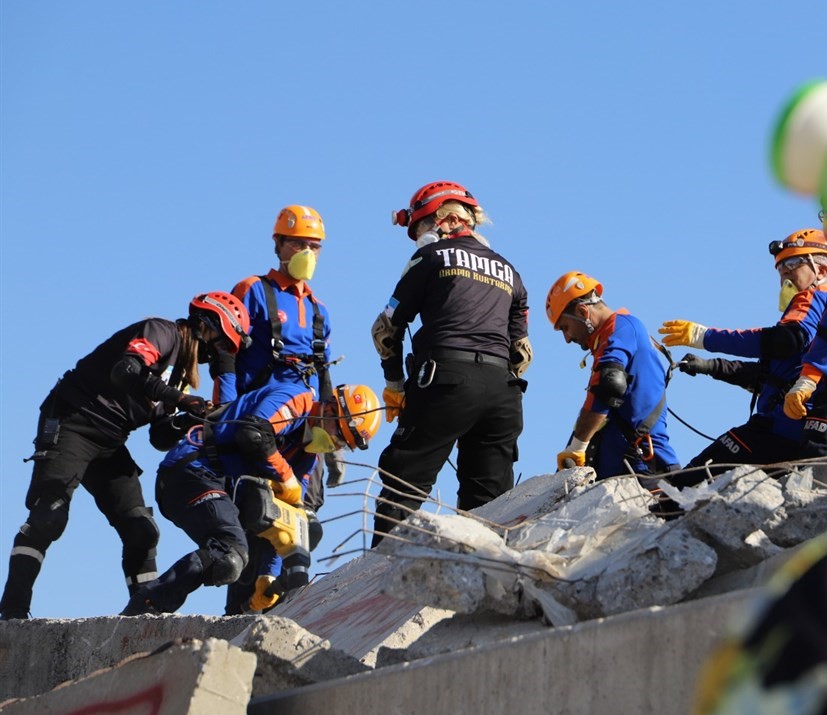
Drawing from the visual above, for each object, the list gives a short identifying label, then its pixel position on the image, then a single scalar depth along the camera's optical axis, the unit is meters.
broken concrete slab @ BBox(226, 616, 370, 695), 7.76
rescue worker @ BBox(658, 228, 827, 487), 12.98
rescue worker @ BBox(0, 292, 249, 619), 14.31
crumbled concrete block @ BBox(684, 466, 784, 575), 7.77
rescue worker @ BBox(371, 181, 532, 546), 13.08
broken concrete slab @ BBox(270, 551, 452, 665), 9.01
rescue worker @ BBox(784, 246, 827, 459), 12.42
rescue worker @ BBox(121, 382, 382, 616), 13.70
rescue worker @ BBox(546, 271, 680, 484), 13.77
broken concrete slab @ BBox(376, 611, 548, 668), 7.89
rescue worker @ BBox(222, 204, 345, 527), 15.91
